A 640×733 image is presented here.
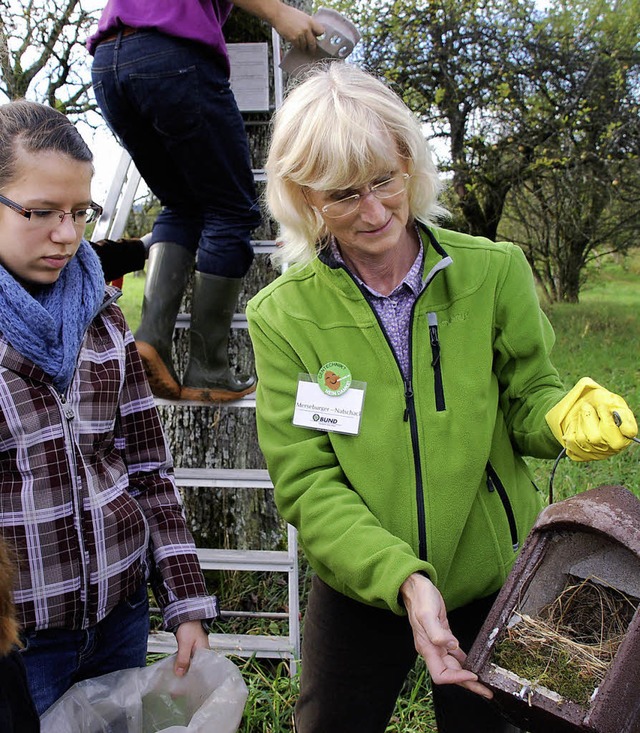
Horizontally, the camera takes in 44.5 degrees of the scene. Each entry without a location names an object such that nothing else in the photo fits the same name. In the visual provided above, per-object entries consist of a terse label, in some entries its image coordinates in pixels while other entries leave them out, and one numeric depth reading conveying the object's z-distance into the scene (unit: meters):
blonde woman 1.52
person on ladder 2.18
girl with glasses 1.40
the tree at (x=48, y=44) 4.62
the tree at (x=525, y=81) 7.52
